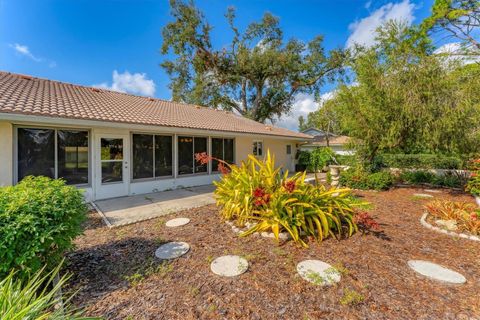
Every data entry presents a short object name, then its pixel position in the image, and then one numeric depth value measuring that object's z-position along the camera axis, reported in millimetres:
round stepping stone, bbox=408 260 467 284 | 2826
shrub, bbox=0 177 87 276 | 2396
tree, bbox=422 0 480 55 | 12531
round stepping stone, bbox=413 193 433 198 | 7743
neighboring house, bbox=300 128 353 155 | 27828
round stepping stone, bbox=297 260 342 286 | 2761
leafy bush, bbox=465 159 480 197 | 5262
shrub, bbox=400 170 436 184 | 10365
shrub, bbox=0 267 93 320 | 1620
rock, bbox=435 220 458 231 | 4548
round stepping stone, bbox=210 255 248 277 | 2986
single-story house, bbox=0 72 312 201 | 5844
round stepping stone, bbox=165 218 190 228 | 4898
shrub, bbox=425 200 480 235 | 4332
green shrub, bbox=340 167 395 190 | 9016
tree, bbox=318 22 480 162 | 7555
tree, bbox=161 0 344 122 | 19484
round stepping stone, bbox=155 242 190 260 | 3514
